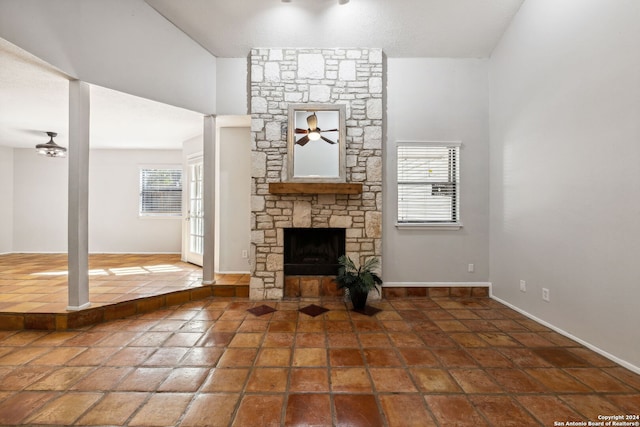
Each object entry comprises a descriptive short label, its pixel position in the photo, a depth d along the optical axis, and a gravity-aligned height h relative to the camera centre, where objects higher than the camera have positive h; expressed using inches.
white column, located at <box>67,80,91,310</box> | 100.3 +10.3
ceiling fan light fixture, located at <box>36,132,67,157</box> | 180.3 +46.4
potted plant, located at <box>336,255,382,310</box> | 119.7 -32.4
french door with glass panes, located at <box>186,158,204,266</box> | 182.1 -1.5
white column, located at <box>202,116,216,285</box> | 136.6 +8.2
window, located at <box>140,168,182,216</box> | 226.5 +20.5
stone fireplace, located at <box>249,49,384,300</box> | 133.5 +38.4
